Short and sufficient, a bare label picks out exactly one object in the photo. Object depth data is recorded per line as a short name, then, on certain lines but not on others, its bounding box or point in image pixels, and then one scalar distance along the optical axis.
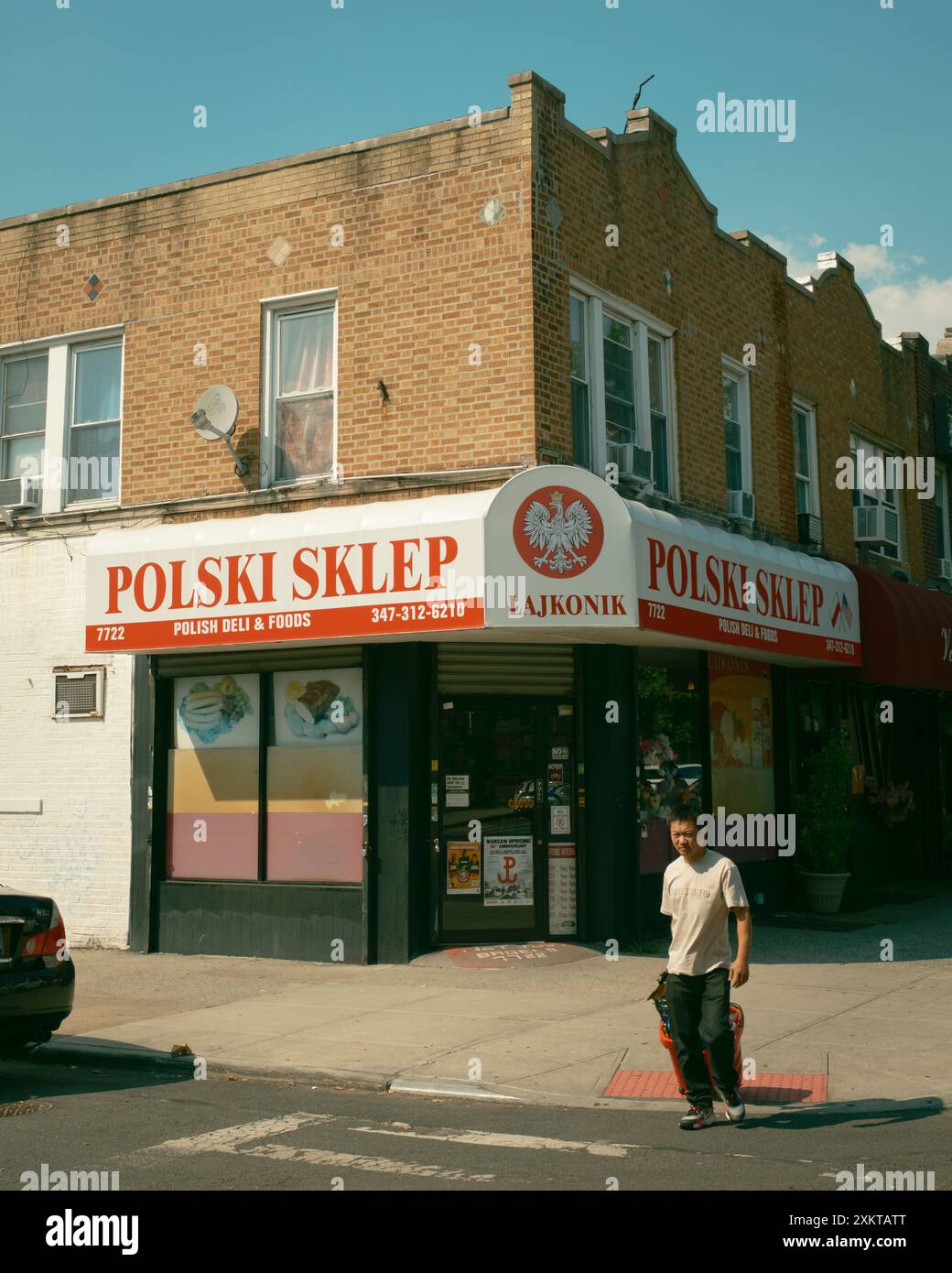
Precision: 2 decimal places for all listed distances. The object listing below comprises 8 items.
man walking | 7.23
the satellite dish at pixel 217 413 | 13.53
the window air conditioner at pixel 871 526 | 19.01
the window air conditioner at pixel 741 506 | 15.70
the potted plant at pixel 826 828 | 15.95
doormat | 12.16
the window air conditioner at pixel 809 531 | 17.30
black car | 8.22
